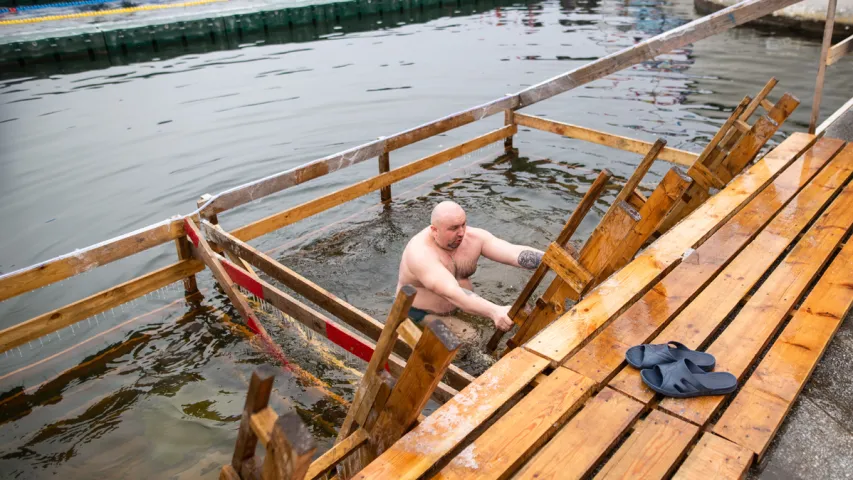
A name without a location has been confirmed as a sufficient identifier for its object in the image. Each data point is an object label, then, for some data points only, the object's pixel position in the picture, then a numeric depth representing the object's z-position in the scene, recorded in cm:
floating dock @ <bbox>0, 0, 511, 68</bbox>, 2112
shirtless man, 521
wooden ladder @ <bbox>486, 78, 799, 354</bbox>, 390
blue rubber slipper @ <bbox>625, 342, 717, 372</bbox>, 335
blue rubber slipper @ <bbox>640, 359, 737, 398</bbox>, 316
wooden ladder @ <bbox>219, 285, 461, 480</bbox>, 203
